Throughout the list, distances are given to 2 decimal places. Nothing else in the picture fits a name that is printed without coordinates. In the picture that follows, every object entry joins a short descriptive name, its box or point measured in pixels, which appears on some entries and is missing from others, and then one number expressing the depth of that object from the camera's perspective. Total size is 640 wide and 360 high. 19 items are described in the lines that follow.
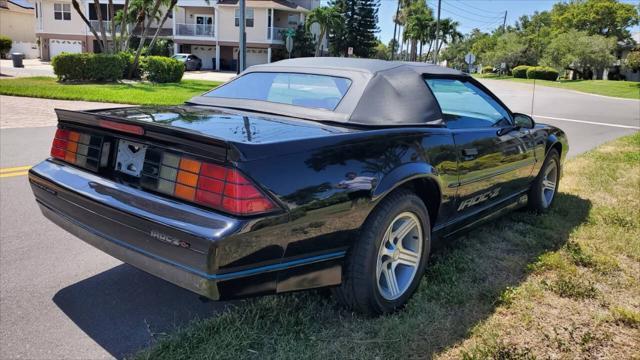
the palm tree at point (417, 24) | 74.81
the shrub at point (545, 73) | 53.06
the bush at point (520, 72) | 60.94
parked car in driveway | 42.00
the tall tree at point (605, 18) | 66.19
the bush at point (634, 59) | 40.59
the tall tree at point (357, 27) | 59.28
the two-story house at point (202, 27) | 45.81
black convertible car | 2.41
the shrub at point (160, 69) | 23.12
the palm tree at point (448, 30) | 77.75
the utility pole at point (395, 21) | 73.16
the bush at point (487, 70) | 77.60
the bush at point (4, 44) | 41.44
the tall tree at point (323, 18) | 46.50
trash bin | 30.80
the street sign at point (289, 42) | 19.28
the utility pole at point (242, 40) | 14.40
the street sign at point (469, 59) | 36.59
